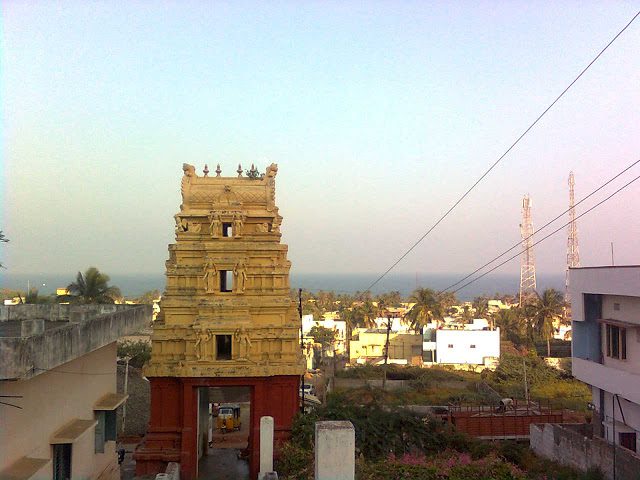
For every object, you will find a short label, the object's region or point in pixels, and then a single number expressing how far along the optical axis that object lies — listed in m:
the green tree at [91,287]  39.44
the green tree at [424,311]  57.75
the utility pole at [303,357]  19.08
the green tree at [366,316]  68.75
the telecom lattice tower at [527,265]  78.31
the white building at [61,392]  9.60
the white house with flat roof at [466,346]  47.47
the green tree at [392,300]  89.72
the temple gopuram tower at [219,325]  18.00
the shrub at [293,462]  15.77
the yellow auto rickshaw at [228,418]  29.65
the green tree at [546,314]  52.91
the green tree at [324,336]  55.91
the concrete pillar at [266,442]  15.89
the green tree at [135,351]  38.31
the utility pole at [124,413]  28.45
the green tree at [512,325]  58.48
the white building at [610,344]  18.06
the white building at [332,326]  61.05
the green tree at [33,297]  31.59
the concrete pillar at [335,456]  7.28
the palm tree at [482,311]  75.88
